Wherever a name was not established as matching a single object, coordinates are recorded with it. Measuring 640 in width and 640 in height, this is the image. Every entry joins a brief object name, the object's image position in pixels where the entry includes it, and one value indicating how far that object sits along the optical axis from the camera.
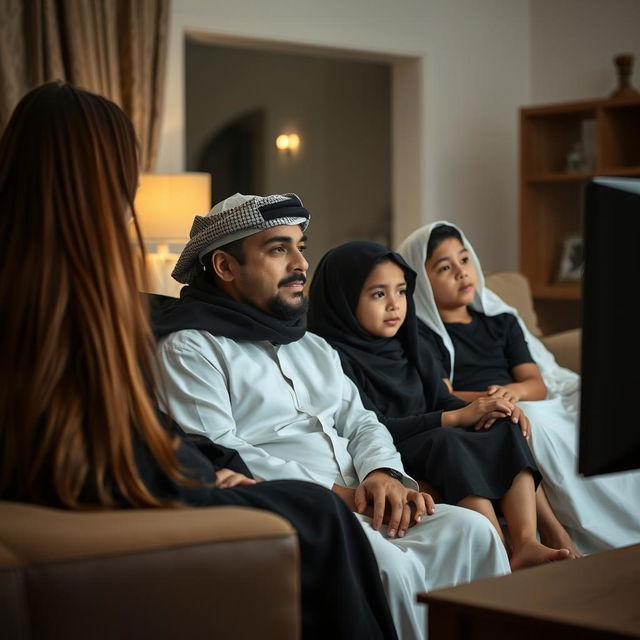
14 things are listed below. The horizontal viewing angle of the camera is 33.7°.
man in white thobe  2.15
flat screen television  1.19
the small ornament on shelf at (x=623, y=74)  5.68
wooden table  1.28
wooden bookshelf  5.77
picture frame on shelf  6.03
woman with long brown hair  1.47
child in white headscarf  2.91
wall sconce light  7.57
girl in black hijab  2.59
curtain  4.70
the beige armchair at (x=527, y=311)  4.05
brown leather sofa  1.25
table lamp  4.70
